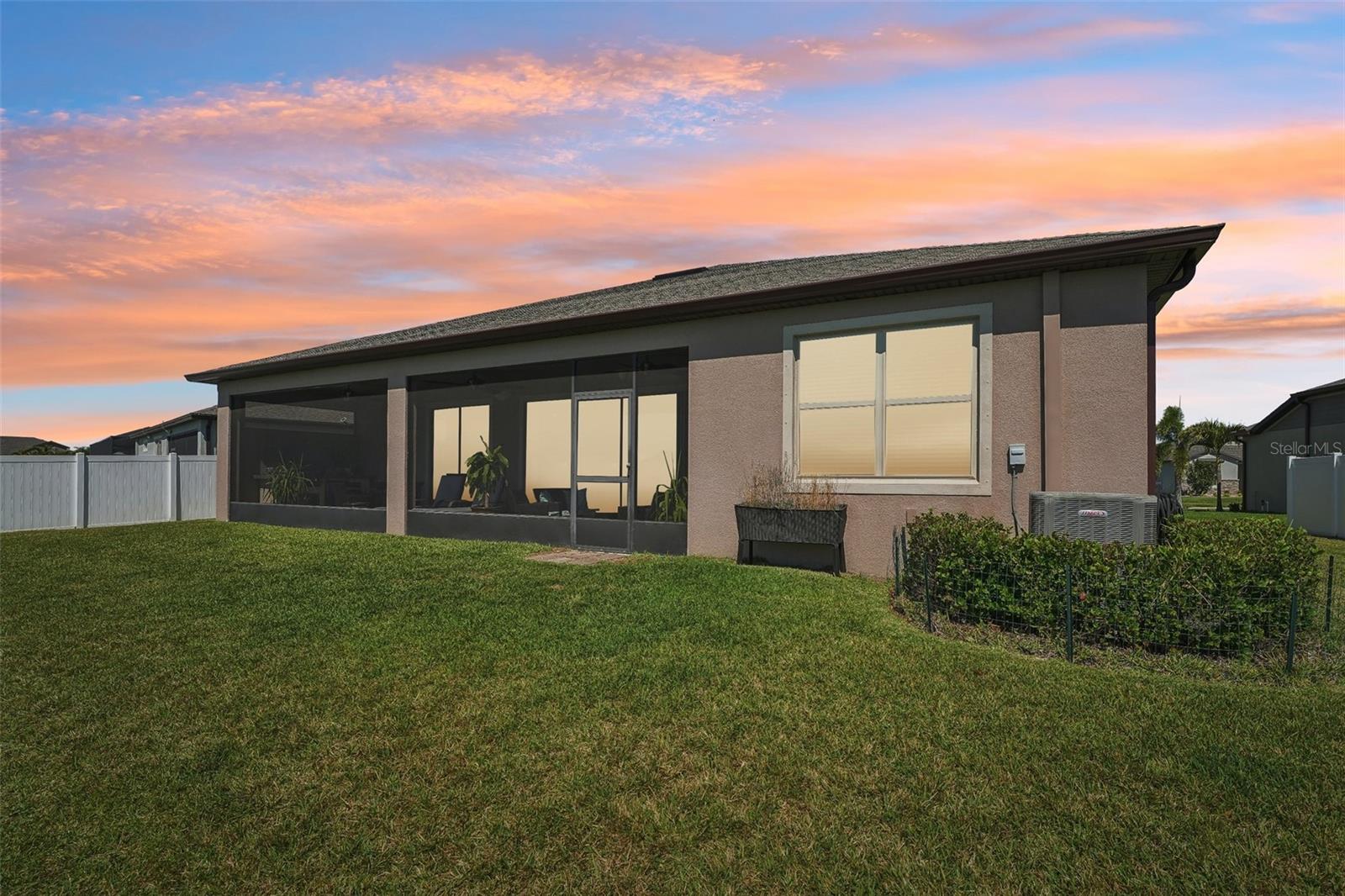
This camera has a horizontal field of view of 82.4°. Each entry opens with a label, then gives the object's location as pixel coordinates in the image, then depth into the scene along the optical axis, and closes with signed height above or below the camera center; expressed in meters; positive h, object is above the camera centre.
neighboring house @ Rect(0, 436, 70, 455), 53.53 +0.78
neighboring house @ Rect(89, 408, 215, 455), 28.34 +0.73
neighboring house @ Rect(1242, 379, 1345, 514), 24.22 +0.84
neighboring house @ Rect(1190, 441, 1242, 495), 42.33 +0.19
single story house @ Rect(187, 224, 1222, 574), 7.94 +0.90
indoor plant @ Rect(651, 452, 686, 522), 11.18 -0.63
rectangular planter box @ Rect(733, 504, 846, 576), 8.82 -0.79
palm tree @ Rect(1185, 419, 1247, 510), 38.16 +1.42
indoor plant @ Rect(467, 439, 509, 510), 14.34 -0.27
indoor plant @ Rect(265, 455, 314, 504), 16.98 -0.59
